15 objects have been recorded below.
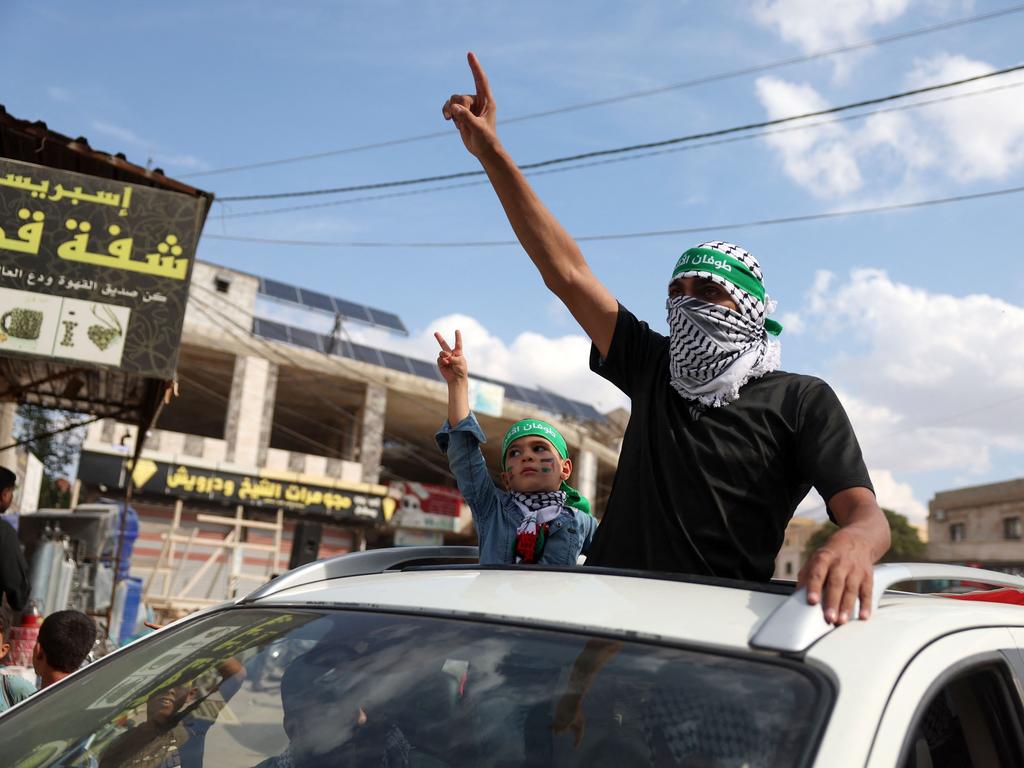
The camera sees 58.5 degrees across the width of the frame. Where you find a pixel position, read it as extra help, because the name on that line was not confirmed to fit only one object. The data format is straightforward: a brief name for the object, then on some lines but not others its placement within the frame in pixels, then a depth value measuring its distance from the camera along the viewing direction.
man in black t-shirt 2.08
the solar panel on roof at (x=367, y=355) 26.92
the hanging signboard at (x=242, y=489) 21.70
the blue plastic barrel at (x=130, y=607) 12.58
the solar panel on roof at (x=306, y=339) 25.61
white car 1.29
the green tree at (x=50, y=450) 38.51
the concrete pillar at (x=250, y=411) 23.52
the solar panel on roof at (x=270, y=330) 24.80
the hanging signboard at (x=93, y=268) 7.24
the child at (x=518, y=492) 3.15
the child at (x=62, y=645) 4.14
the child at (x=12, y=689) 3.90
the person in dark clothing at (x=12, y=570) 5.37
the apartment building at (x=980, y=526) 38.66
